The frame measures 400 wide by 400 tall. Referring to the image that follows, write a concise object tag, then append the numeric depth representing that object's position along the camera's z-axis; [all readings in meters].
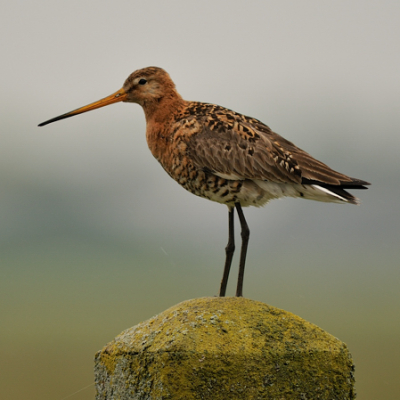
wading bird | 14.37
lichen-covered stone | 10.94
